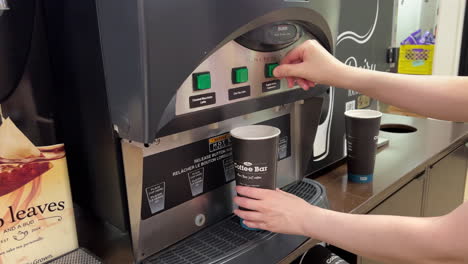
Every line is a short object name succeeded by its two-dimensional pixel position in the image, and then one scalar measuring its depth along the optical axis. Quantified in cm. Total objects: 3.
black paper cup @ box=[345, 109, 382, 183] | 99
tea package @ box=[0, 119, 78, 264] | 60
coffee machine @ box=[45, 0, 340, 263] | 52
